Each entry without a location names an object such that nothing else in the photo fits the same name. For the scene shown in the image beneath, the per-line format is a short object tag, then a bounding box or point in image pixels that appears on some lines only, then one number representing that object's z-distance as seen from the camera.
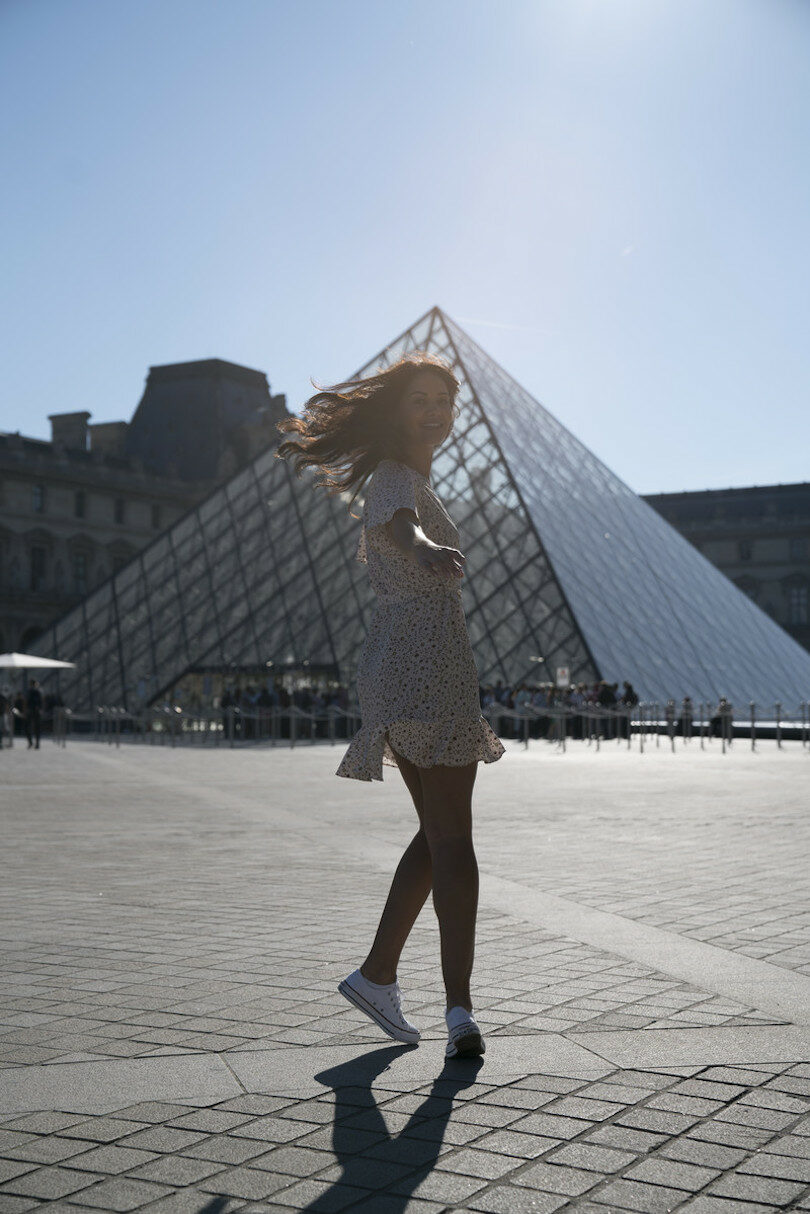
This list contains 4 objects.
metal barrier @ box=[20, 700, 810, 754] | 26.19
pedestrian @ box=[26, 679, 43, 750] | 25.33
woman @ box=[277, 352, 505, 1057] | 3.39
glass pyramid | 28.70
